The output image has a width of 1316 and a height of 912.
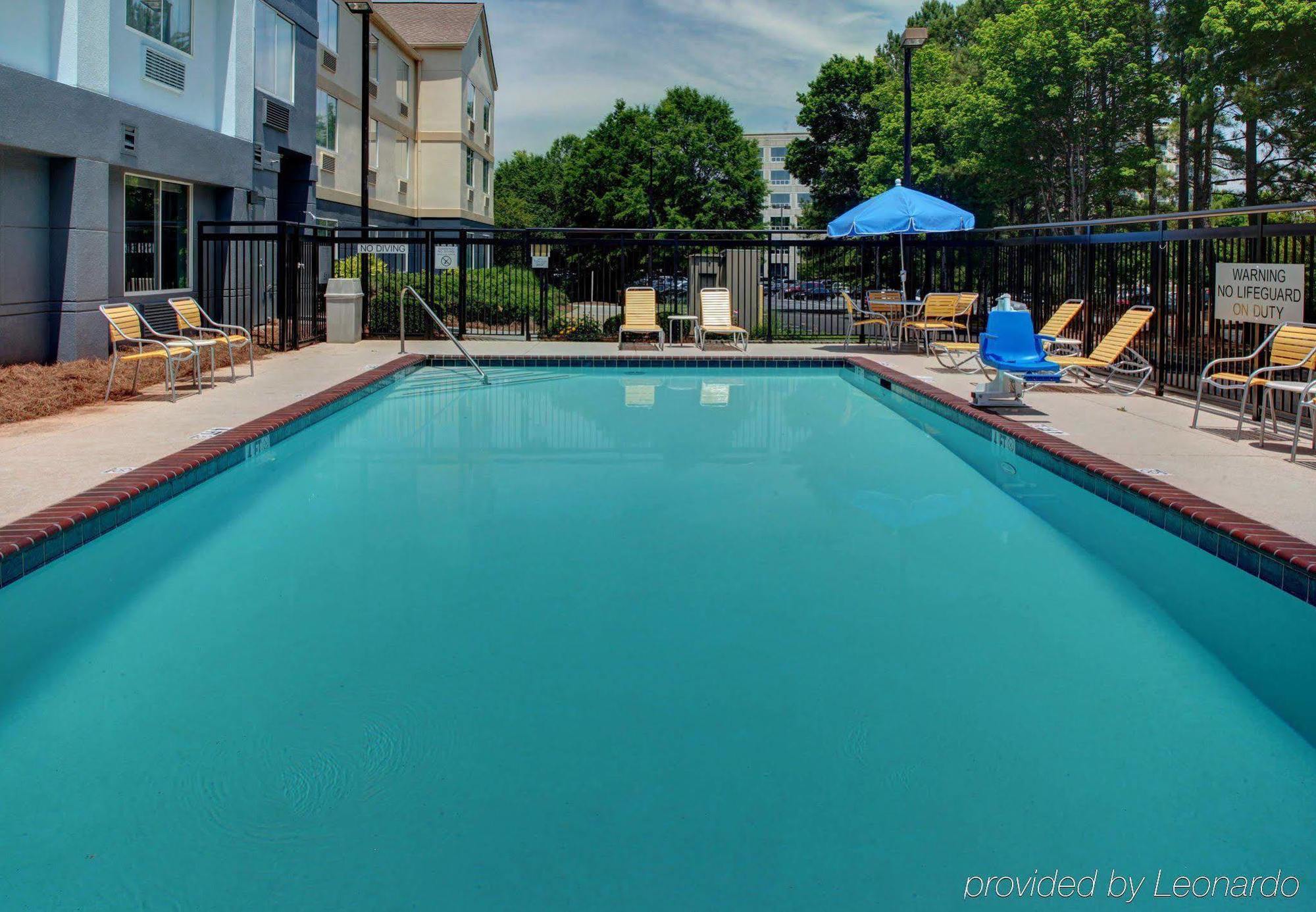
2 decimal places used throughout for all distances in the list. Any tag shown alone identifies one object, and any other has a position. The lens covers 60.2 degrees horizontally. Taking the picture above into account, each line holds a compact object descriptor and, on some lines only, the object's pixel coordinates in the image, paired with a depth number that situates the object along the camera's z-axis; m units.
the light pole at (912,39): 17.59
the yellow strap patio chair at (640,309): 17.72
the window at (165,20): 14.36
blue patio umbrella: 15.05
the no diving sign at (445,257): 18.08
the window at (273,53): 18.67
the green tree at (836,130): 49.25
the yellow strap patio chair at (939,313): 16.41
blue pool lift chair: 10.53
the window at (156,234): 14.62
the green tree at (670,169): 53.97
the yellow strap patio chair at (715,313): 17.61
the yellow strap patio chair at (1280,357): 8.20
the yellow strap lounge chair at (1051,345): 12.54
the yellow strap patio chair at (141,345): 10.33
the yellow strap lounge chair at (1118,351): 11.28
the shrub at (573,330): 19.30
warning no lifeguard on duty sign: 9.01
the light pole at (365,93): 17.58
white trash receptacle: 17.47
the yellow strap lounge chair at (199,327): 12.36
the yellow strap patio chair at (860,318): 16.91
